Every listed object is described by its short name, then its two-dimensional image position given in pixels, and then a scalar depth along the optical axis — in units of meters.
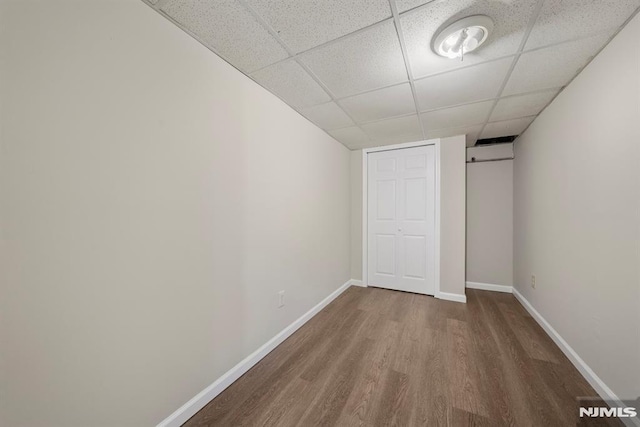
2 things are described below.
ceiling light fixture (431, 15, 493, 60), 1.25
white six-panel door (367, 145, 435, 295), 3.38
